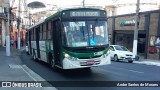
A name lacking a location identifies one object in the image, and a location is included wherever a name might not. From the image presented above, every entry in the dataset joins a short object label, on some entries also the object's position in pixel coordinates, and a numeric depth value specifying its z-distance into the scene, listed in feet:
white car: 58.62
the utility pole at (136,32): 63.20
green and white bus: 27.46
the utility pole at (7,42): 57.03
